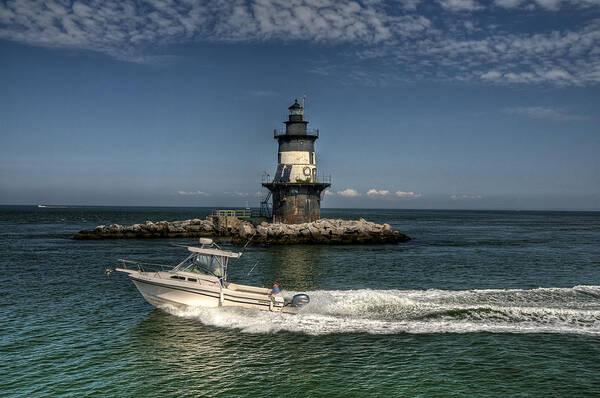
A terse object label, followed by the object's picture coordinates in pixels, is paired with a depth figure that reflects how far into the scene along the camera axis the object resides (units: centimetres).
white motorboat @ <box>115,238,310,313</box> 1762
